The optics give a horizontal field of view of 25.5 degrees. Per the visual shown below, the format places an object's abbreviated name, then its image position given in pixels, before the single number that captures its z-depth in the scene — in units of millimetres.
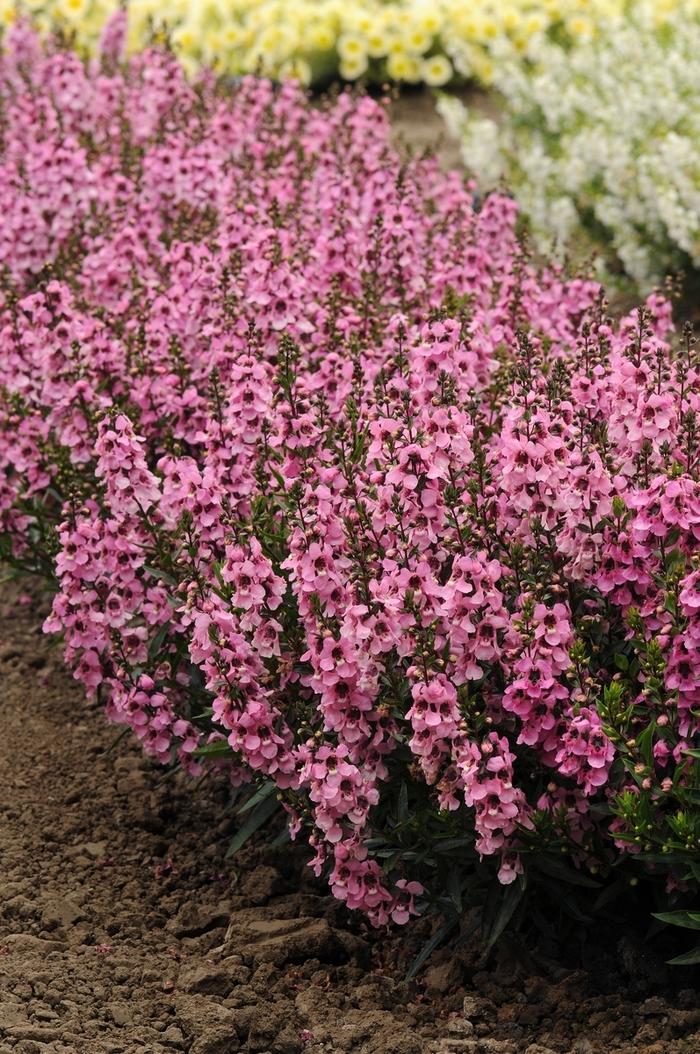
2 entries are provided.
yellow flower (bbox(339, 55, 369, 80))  13500
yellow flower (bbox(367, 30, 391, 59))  13633
